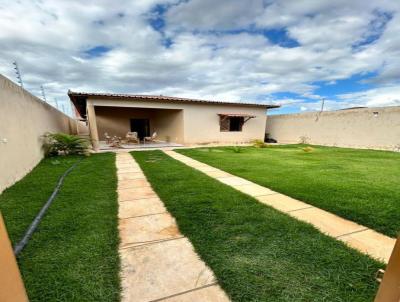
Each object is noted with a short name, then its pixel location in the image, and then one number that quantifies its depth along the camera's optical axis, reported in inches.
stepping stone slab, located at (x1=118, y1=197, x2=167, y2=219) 117.5
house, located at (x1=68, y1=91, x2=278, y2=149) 450.0
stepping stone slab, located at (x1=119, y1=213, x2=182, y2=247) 90.4
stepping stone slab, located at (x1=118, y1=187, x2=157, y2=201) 144.0
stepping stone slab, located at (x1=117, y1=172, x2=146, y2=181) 201.6
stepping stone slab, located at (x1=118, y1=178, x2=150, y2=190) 170.9
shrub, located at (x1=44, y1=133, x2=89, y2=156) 310.3
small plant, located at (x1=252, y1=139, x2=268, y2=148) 498.0
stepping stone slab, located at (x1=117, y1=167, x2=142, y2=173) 228.7
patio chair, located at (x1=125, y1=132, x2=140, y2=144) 532.1
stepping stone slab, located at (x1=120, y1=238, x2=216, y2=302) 61.6
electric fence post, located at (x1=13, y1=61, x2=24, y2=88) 366.0
